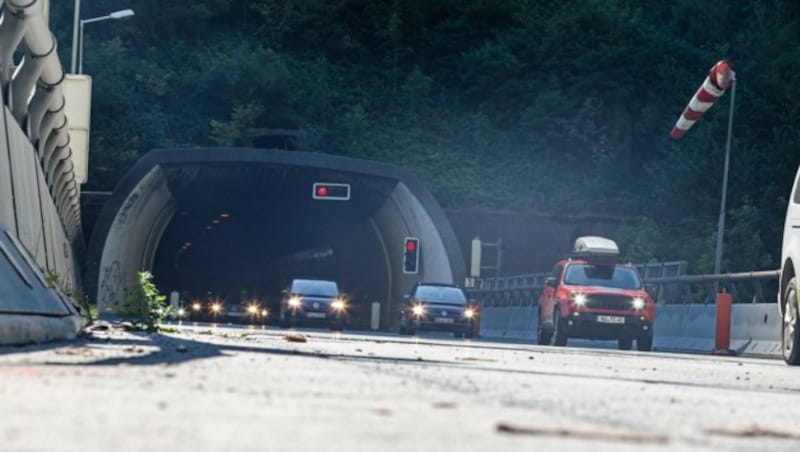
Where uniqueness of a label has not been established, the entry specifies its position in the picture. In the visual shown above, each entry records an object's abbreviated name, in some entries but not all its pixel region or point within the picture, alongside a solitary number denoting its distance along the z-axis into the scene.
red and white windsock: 46.84
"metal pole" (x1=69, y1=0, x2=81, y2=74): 56.78
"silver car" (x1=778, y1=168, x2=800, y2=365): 22.36
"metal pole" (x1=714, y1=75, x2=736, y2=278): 51.24
